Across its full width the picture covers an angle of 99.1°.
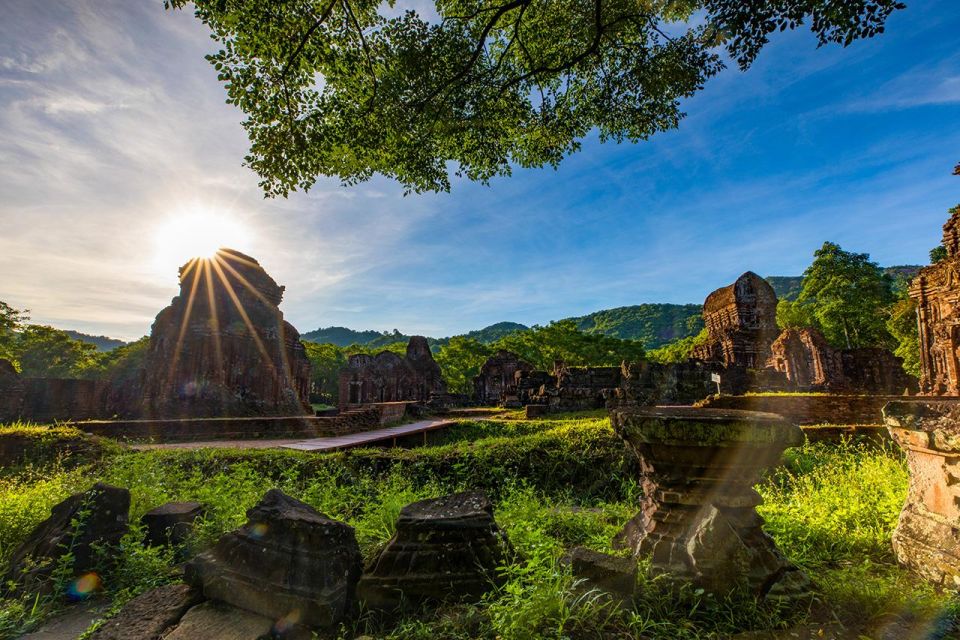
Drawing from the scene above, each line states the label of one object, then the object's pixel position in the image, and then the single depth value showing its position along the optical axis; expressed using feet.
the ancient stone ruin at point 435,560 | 8.61
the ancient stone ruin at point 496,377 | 84.94
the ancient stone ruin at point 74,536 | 9.79
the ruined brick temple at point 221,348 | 42.19
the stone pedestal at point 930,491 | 8.79
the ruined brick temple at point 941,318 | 49.90
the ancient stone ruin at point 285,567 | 8.06
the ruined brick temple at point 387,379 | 91.15
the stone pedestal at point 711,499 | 7.83
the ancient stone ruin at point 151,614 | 7.47
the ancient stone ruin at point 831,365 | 60.75
